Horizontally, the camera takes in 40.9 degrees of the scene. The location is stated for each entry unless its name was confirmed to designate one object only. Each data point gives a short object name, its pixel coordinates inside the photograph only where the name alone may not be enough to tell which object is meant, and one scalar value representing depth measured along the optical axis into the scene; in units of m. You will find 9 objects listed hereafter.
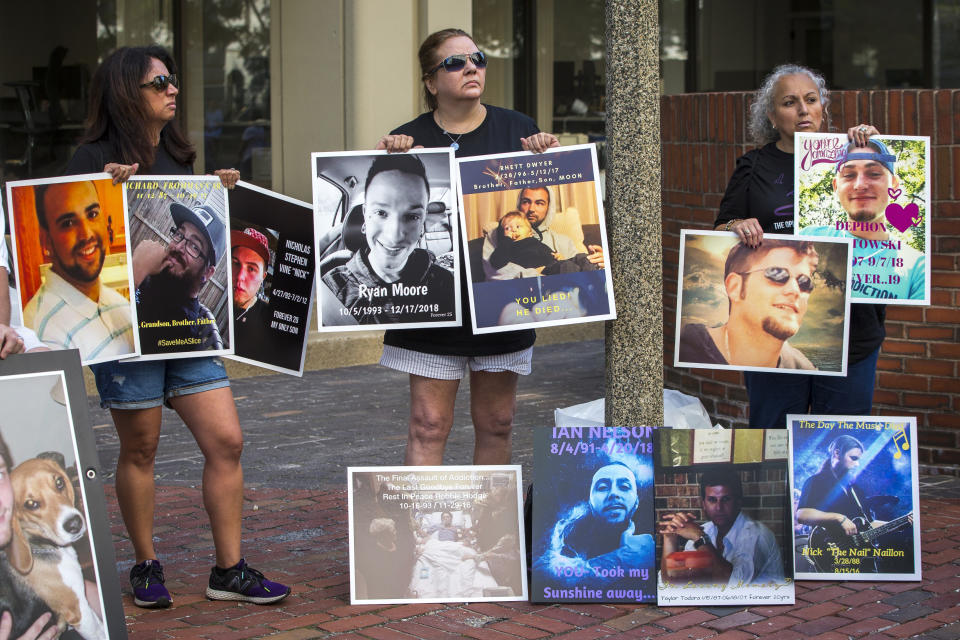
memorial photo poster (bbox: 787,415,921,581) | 4.64
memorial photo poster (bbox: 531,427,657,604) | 4.44
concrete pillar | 4.56
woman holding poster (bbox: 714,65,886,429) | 4.72
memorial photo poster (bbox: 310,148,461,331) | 4.46
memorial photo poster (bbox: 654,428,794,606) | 4.42
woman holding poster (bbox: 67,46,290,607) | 4.30
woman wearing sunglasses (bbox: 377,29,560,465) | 4.45
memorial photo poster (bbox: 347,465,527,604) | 4.47
